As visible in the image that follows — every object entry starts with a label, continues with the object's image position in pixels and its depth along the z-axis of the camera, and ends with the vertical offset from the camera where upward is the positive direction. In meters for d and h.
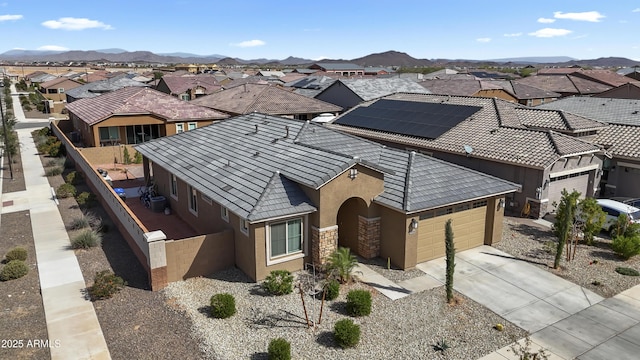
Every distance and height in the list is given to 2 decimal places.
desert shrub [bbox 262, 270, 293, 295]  15.35 -6.77
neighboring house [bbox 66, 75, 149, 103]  56.69 -2.10
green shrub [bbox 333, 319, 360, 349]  12.52 -6.82
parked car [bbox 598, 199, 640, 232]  22.00 -6.35
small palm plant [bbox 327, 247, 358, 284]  15.95 -6.42
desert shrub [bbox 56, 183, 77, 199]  26.89 -6.78
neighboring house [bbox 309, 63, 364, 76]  127.44 +1.06
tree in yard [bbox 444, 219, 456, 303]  13.97 -5.58
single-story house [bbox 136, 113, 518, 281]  16.42 -4.54
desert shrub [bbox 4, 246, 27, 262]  17.86 -6.86
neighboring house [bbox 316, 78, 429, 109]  46.09 -1.66
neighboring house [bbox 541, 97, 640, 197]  26.12 -4.45
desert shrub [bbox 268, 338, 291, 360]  11.59 -6.72
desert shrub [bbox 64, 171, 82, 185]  29.80 -6.75
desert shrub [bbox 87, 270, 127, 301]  15.09 -6.84
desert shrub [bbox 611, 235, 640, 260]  18.94 -6.80
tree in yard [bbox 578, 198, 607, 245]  20.66 -6.18
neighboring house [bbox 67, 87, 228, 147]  36.22 -3.53
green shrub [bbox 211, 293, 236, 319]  13.88 -6.79
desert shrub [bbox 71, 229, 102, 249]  19.44 -6.88
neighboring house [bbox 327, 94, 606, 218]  24.11 -3.77
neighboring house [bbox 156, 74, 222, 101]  64.69 -2.11
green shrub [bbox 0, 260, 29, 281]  16.52 -6.94
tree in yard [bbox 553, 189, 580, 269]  17.22 -5.49
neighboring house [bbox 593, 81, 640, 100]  49.53 -1.89
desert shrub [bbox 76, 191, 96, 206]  25.38 -6.79
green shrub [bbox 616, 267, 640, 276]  17.61 -7.24
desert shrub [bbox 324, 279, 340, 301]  15.16 -6.90
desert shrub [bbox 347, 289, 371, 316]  14.12 -6.80
